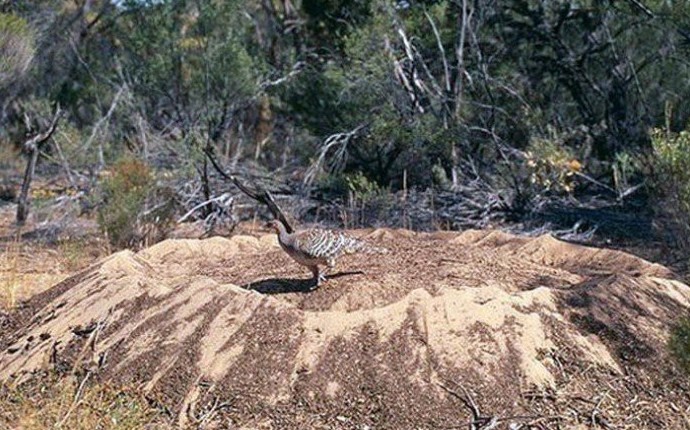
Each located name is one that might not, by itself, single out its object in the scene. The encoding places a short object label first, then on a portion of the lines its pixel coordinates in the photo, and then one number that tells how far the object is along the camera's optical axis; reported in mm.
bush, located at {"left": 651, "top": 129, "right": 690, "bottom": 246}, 8219
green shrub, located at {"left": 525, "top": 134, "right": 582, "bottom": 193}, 12758
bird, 6562
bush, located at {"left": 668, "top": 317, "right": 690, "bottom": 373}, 5105
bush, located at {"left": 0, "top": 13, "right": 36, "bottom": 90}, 10879
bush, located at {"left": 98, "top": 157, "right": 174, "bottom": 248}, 11539
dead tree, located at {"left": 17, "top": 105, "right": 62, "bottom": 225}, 13891
